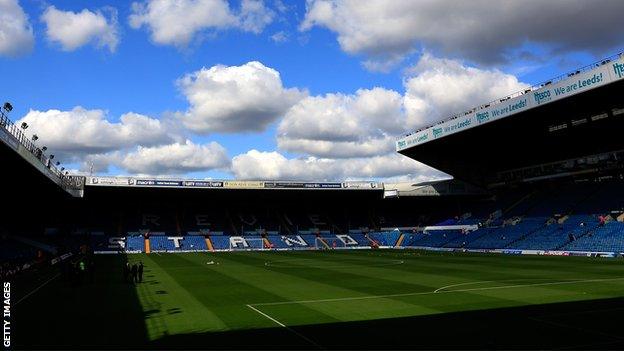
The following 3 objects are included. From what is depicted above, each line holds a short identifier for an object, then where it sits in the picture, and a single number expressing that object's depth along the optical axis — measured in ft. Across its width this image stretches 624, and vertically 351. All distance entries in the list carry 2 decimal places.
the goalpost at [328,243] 271.69
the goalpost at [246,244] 262.47
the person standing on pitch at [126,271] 105.14
